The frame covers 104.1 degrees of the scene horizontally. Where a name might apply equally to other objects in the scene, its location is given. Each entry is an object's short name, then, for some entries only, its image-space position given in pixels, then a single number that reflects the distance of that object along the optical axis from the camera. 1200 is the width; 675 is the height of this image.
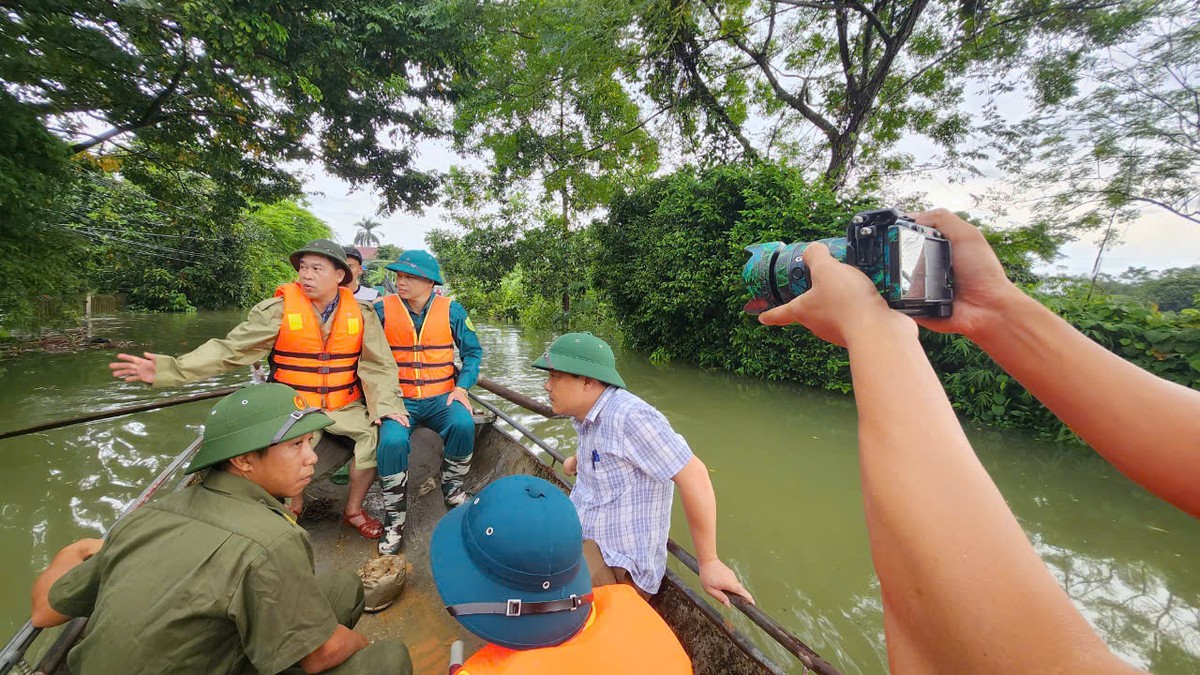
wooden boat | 1.68
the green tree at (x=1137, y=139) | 7.70
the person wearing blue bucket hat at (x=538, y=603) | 1.14
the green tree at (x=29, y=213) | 4.51
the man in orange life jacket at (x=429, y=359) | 3.26
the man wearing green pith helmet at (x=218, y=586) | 1.14
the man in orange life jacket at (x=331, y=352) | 2.79
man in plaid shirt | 1.81
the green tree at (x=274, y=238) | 25.39
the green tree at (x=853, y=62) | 8.11
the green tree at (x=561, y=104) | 8.80
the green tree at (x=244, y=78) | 5.06
